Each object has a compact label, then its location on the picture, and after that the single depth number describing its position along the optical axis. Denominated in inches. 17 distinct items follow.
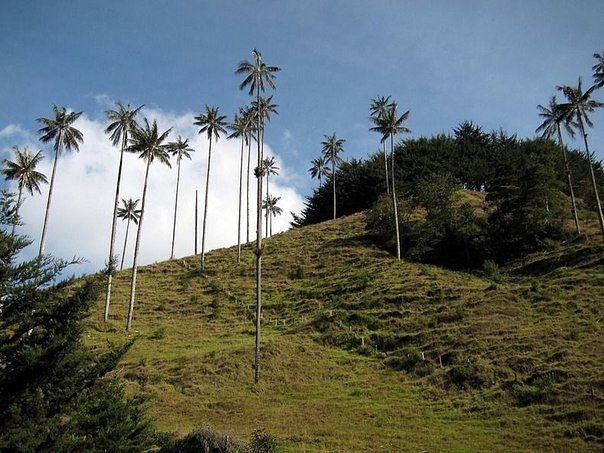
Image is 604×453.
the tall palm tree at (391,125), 2615.7
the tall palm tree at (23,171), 1947.6
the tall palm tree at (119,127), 2036.2
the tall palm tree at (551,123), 2275.8
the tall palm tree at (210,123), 2711.6
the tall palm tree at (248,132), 2763.3
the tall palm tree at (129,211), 3218.5
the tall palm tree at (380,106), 2901.1
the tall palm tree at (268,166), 3778.1
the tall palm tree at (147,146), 2054.6
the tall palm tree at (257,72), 1766.7
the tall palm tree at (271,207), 4227.4
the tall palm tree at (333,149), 4089.6
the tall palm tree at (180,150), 3083.2
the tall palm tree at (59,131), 1897.1
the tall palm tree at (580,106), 2075.5
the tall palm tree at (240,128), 2942.9
